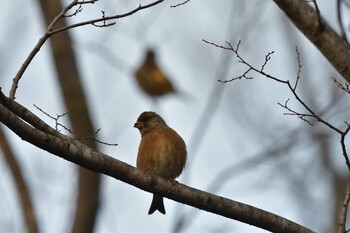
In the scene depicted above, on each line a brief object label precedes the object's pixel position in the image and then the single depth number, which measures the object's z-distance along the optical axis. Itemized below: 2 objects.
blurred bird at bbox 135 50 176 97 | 23.45
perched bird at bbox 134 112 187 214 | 11.75
